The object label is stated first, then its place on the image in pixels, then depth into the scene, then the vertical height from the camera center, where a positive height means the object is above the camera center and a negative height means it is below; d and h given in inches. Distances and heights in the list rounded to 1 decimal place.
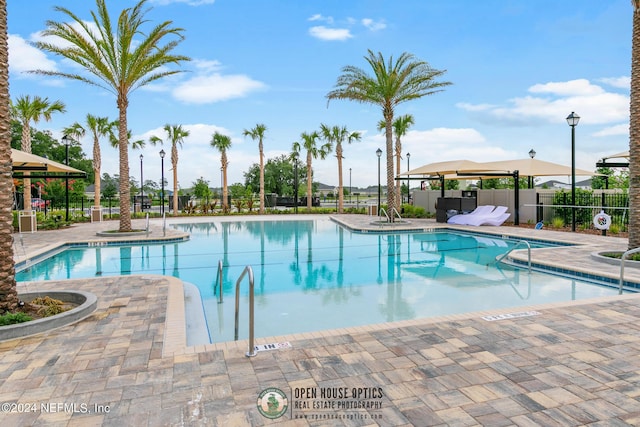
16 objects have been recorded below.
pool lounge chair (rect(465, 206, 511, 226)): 671.1 -29.6
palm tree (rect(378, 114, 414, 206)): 1018.6 +183.1
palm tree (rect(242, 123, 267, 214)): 1057.5 +175.2
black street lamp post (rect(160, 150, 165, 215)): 961.6 +101.7
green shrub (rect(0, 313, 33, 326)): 175.9 -47.9
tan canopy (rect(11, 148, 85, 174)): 457.6 +48.6
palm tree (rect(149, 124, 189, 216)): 987.9 +148.6
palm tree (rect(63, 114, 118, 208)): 890.7 +158.5
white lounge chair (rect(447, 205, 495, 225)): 698.8 -25.4
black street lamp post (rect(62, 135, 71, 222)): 724.0 +112.6
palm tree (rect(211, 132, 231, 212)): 1062.4 +147.0
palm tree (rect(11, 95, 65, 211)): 761.6 +177.3
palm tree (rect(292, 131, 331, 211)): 1095.6 +143.5
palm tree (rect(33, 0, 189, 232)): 514.0 +195.0
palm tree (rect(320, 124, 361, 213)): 1058.1 +163.7
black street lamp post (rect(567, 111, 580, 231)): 550.3 +68.5
